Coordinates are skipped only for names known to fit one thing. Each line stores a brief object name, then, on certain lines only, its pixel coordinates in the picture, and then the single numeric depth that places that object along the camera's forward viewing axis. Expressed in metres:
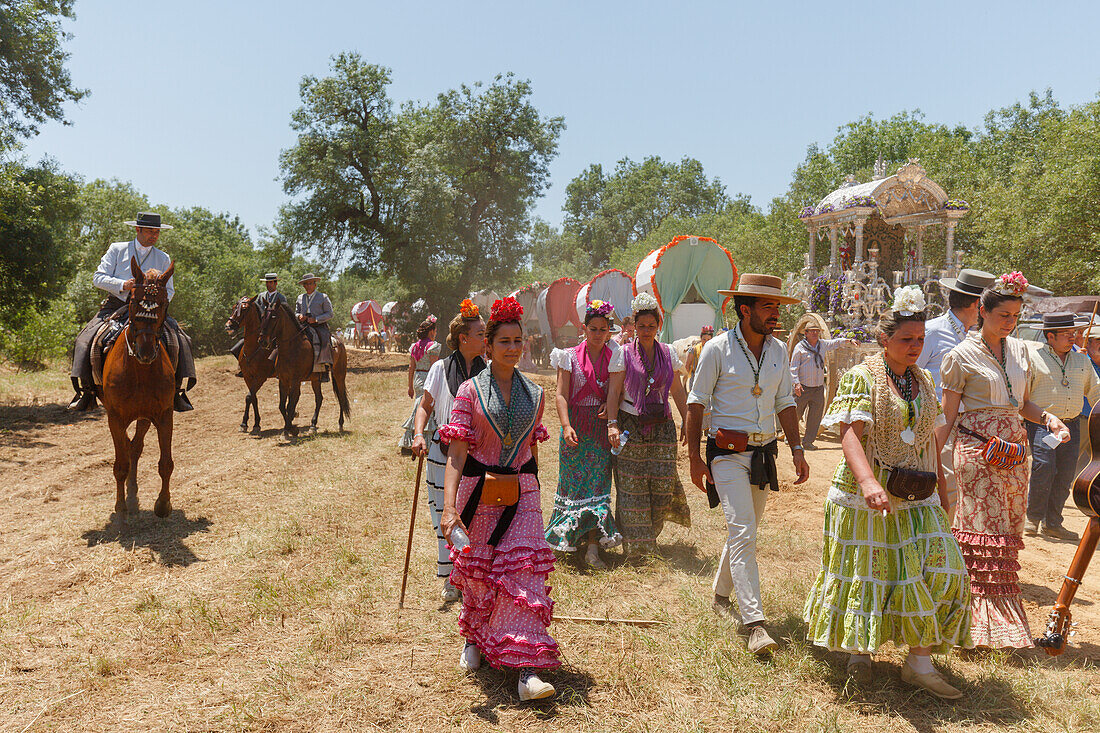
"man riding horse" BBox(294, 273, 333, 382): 12.99
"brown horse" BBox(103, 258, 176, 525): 6.66
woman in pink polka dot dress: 3.66
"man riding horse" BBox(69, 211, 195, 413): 7.16
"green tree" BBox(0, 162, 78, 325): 15.52
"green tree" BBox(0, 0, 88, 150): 15.10
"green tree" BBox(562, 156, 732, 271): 74.75
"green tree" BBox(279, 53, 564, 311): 30.02
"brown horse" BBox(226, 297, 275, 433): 12.84
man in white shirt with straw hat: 4.23
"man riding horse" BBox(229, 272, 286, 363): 12.80
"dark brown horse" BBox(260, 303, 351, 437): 12.66
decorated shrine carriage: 15.01
